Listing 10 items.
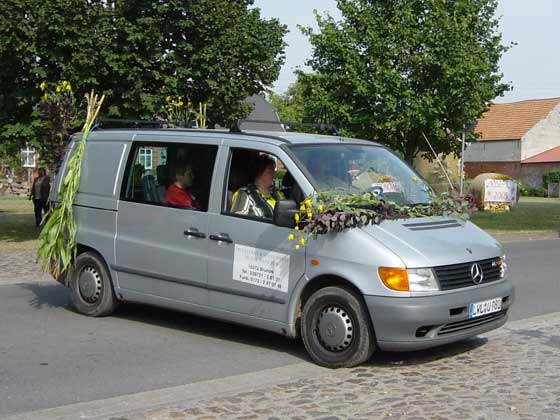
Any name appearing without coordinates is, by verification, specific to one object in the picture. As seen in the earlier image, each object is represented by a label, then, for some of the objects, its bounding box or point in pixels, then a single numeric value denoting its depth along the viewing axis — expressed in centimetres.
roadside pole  2389
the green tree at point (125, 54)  1725
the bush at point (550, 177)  6500
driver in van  771
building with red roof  7162
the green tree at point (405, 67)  2703
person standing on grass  2406
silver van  679
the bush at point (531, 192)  6494
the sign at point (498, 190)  3656
